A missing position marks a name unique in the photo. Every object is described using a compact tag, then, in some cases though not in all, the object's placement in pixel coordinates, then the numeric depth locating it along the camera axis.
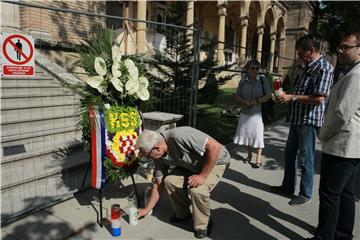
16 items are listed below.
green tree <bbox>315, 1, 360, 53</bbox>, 15.05
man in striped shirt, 3.64
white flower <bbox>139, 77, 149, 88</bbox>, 3.66
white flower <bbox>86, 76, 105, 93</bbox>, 3.35
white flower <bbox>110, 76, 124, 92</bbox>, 3.38
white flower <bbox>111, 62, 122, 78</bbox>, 3.38
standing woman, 5.20
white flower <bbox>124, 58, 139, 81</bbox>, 3.47
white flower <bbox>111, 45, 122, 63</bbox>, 3.43
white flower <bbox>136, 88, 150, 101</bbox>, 3.61
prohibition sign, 3.26
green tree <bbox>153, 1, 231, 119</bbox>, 6.49
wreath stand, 3.31
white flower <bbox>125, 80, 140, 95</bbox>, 3.47
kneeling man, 2.96
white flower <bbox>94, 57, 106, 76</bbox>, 3.32
